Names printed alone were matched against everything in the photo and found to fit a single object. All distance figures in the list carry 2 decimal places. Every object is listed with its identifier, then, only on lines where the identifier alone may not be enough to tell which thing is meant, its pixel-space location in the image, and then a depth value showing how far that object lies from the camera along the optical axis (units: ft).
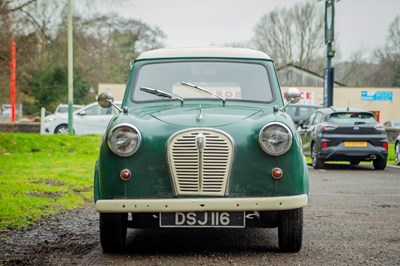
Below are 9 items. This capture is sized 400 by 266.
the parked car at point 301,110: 93.97
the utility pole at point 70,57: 90.61
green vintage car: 18.94
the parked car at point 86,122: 90.43
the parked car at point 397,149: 64.03
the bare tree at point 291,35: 228.02
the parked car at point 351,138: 58.29
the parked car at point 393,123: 161.58
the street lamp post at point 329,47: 100.27
